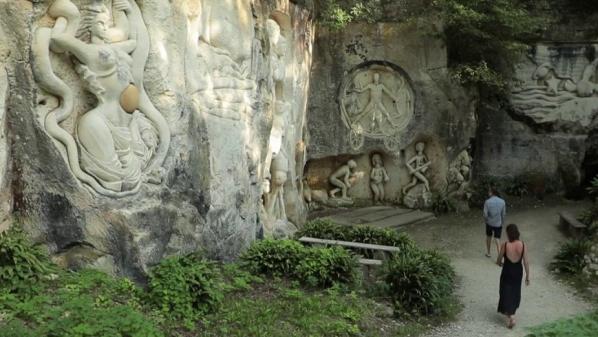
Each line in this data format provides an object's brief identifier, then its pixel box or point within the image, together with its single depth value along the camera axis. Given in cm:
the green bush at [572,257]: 1102
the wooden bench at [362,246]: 1012
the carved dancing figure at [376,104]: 1738
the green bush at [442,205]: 1705
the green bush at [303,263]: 911
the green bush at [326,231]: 1141
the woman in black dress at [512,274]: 844
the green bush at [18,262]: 608
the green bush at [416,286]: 880
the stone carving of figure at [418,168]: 1755
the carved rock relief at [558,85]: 1864
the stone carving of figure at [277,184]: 1294
